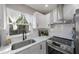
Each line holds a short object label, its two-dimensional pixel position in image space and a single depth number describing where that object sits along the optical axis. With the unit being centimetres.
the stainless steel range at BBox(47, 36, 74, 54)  118
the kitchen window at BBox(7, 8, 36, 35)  119
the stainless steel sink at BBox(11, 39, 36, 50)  117
